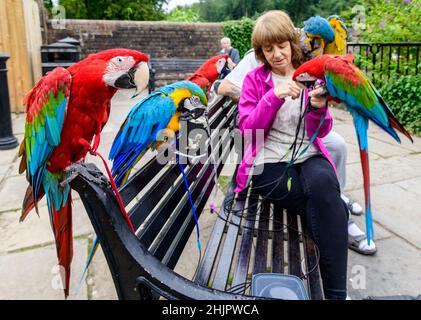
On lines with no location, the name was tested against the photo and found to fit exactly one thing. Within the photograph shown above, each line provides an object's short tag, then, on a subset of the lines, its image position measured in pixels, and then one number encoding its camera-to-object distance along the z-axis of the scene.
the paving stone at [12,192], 2.83
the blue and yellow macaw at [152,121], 1.56
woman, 1.49
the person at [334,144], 2.21
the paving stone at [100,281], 1.82
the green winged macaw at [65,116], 1.25
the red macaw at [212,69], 2.94
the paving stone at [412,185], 3.10
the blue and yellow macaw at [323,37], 1.94
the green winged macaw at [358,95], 1.28
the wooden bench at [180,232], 0.79
